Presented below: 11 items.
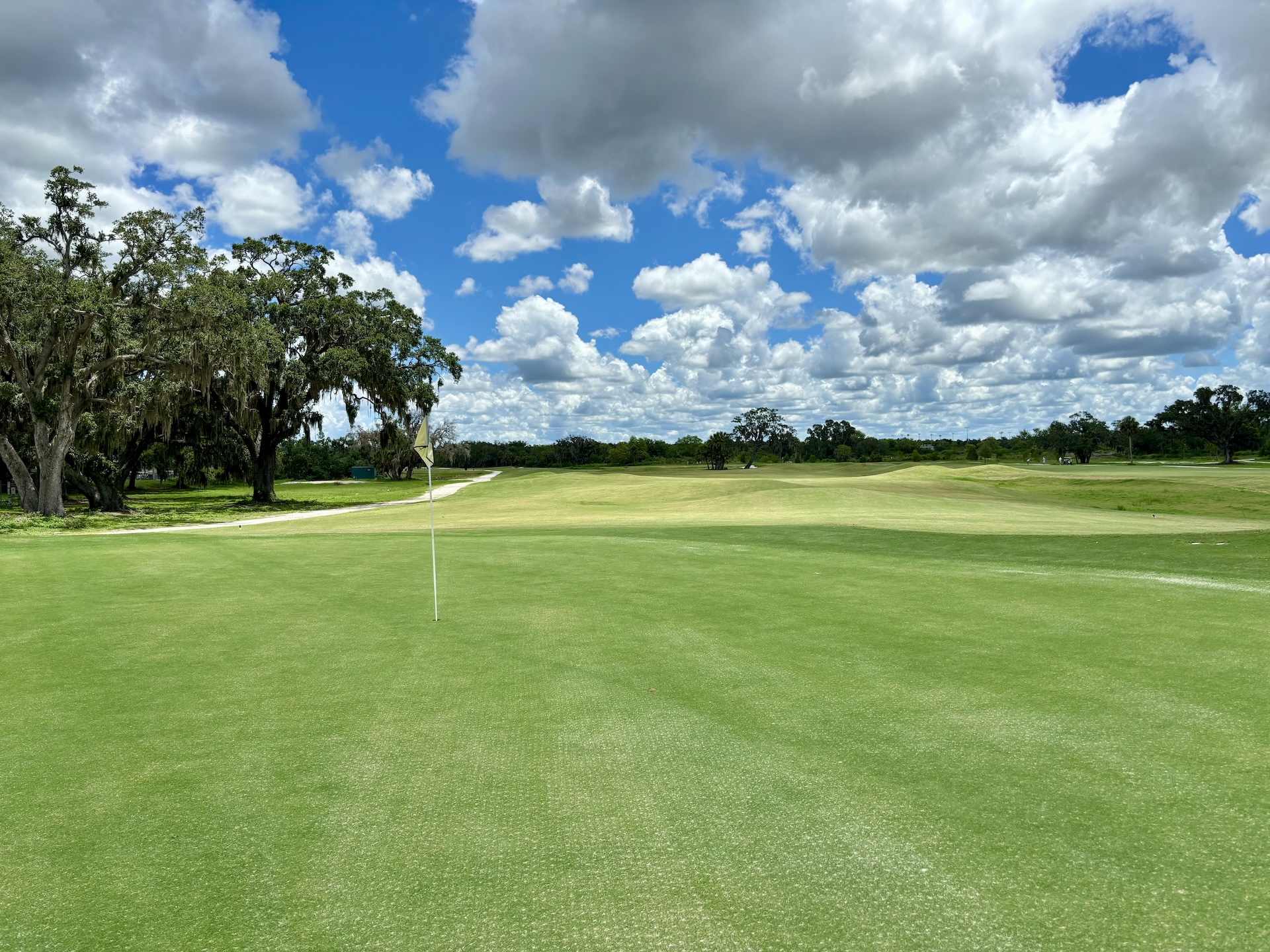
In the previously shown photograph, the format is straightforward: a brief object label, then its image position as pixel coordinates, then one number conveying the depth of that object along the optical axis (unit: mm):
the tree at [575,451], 162125
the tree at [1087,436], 132125
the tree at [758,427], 165250
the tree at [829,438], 161375
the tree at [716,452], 128500
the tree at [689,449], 168175
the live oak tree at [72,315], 28594
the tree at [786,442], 165250
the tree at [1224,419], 116688
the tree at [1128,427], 132750
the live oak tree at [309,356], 40188
